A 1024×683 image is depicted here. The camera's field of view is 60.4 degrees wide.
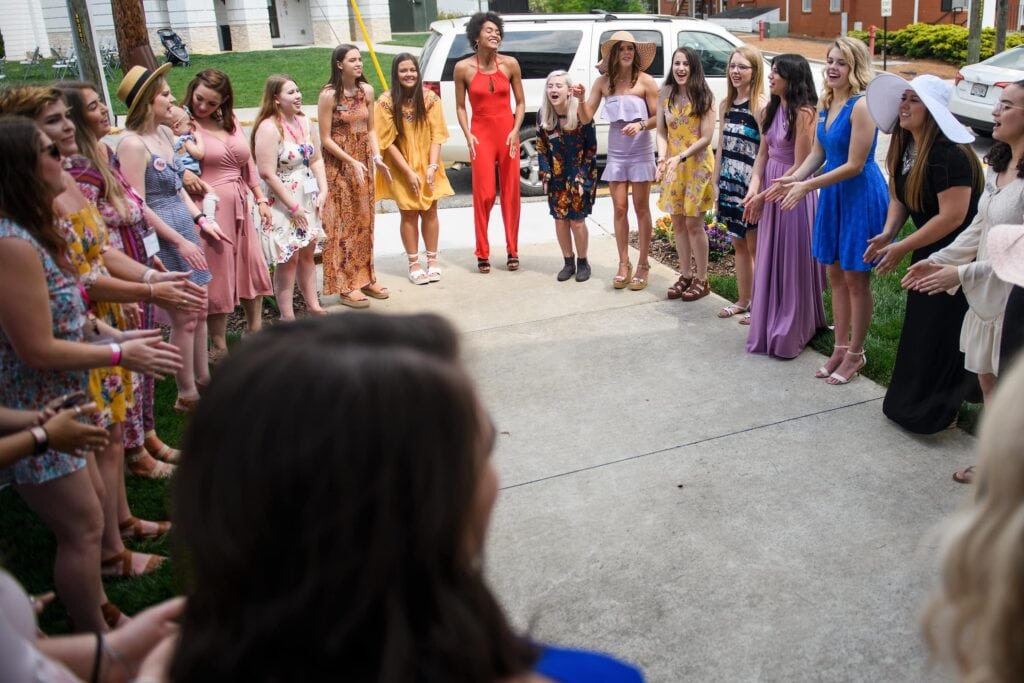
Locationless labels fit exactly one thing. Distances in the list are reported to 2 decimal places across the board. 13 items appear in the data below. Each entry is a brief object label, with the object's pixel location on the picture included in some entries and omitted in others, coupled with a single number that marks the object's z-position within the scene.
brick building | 29.86
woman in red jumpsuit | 7.54
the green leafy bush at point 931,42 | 25.05
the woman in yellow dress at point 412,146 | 7.25
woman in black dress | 4.30
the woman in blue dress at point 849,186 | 4.97
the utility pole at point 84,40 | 8.29
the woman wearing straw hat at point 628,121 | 7.02
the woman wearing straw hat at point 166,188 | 4.91
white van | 10.53
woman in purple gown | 5.75
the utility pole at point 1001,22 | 13.45
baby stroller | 28.48
